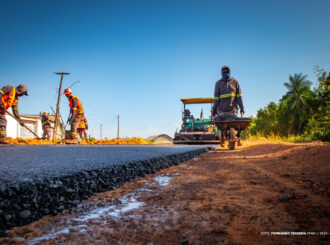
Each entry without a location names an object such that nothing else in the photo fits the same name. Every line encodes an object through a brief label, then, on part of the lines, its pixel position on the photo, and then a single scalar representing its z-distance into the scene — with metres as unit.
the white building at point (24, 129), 27.30
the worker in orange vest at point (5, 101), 7.56
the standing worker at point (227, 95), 7.55
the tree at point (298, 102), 38.89
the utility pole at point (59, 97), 18.67
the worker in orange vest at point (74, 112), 10.02
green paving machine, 13.03
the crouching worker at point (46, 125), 16.81
